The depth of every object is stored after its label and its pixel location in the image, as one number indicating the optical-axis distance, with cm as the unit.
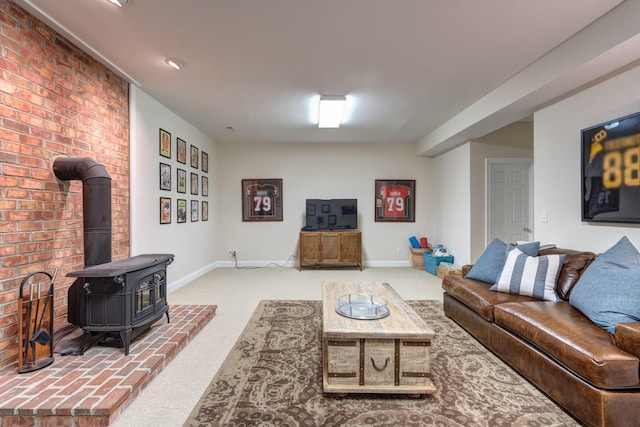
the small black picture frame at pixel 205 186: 538
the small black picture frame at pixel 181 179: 436
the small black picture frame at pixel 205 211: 537
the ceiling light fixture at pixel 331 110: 361
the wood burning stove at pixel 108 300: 215
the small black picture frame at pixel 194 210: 487
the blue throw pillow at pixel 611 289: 174
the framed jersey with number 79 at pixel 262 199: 610
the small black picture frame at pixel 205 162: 535
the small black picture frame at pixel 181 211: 436
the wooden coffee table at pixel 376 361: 183
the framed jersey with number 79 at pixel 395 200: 618
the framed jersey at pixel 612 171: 222
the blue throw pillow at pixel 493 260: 281
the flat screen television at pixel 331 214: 591
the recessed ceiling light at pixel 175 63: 273
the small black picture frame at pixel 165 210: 388
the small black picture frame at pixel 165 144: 391
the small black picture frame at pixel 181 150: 438
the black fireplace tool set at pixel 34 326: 194
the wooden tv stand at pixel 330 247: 564
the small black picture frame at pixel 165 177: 390
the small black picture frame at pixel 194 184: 488
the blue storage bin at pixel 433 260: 526
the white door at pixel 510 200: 474
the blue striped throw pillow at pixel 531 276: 242
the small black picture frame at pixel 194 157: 489
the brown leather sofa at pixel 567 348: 147
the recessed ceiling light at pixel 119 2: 193
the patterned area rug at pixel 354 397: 167
